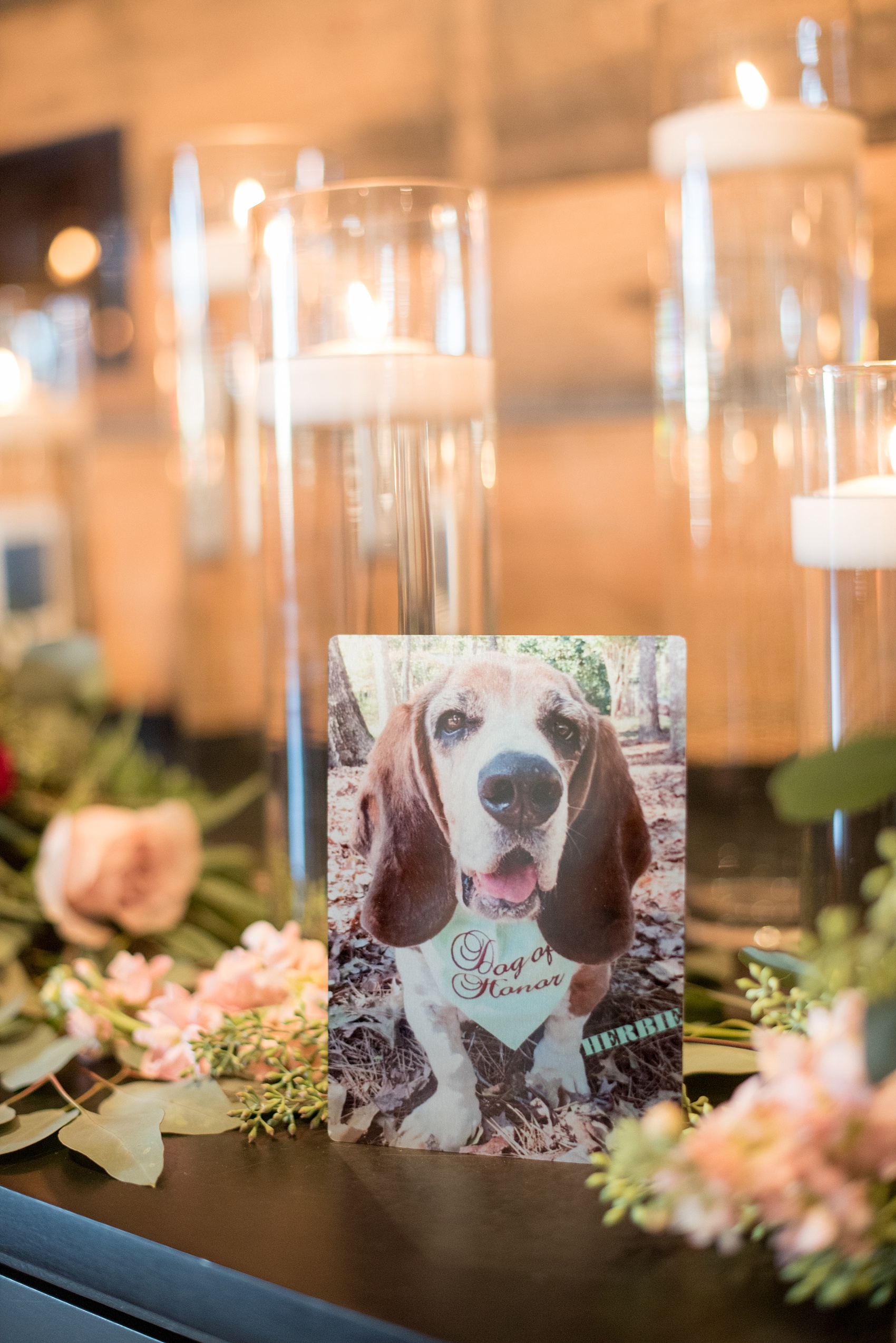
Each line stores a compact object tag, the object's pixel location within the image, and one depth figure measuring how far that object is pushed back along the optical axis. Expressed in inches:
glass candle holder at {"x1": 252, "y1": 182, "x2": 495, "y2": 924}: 18.3
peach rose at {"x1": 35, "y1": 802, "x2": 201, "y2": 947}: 20.9
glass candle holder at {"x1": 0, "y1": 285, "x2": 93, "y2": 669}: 40.5
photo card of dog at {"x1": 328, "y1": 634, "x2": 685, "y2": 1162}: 14.4
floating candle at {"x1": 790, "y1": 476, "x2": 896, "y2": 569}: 14.8
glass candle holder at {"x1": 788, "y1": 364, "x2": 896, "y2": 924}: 14.9
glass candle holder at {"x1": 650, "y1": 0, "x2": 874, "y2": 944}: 20.5
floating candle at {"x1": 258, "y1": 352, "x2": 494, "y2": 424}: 18.1
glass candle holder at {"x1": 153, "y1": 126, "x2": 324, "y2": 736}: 25.7
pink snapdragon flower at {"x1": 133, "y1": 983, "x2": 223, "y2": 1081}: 16.8
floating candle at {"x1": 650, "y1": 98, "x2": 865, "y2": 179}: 20.1
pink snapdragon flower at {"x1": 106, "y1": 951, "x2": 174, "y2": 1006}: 18.3
